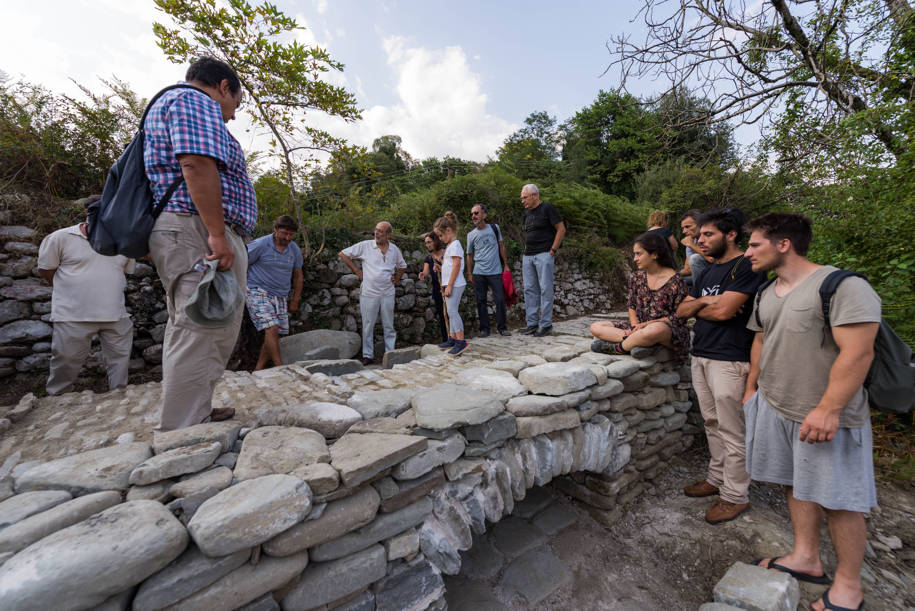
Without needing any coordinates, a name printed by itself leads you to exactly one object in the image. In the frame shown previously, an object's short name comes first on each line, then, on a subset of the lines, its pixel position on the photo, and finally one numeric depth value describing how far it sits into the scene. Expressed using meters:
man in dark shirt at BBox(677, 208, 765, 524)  2.43
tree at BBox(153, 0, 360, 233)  4.17
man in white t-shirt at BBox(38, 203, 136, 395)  3.07
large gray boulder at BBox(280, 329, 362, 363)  4.55
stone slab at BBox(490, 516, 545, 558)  2.65
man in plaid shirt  1.60
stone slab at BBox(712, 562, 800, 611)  1.81
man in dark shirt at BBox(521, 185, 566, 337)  4.68
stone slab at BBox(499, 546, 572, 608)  2.31
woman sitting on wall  2.84
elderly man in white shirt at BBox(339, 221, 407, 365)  4.54
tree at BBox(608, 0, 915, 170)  3.74
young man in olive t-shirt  1.64
